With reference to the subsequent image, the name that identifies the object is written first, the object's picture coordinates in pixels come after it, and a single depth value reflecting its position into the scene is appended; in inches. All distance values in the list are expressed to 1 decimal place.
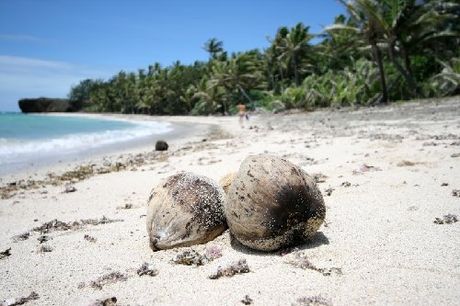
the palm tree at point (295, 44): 1899.6
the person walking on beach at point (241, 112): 1163.0
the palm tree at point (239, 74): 2139.5
